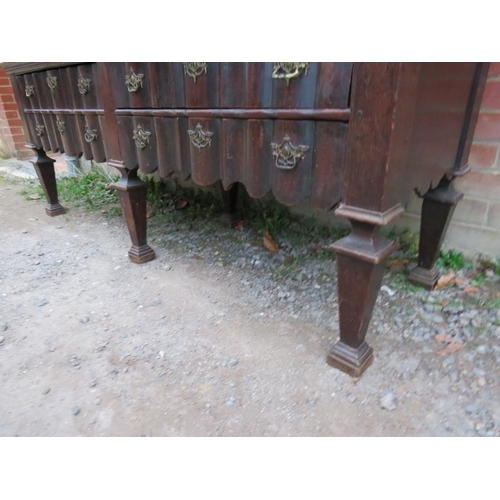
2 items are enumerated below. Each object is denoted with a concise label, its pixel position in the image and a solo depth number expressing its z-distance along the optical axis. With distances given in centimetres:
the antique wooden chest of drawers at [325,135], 76
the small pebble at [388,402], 90
